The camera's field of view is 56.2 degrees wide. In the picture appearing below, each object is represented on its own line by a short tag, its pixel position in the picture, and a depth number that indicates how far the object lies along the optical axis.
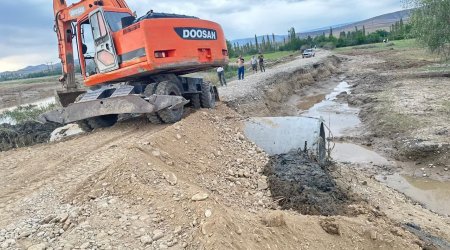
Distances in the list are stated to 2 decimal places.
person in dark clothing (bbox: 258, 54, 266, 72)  29.14
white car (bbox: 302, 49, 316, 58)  43.44
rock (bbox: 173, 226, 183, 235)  4.17
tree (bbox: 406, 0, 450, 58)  19.64
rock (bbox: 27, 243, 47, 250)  3.90
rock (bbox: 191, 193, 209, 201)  4.55
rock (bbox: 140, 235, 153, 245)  4.01
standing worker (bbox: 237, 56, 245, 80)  23.61
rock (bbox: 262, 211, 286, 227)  4.59
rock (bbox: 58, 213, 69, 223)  4.36
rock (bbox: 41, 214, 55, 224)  4.41
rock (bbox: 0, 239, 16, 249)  3.97
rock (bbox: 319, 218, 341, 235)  4.91
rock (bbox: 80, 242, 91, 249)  3.89
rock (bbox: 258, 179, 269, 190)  6.29
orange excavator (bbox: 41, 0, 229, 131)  8.05
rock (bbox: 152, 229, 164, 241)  4.09
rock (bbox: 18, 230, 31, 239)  4.14
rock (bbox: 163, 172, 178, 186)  5.13
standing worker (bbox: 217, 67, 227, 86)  20.45
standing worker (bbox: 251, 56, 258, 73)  30.54
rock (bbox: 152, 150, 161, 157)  6.01
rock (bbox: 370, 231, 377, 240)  5.00
